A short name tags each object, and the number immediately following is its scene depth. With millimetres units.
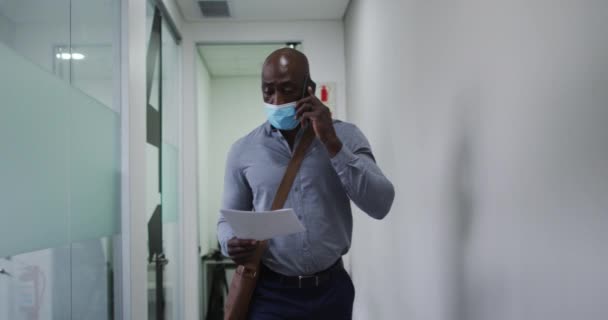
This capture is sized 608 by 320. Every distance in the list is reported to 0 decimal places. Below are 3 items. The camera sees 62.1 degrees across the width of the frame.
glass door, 3191
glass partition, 1413
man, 1287
